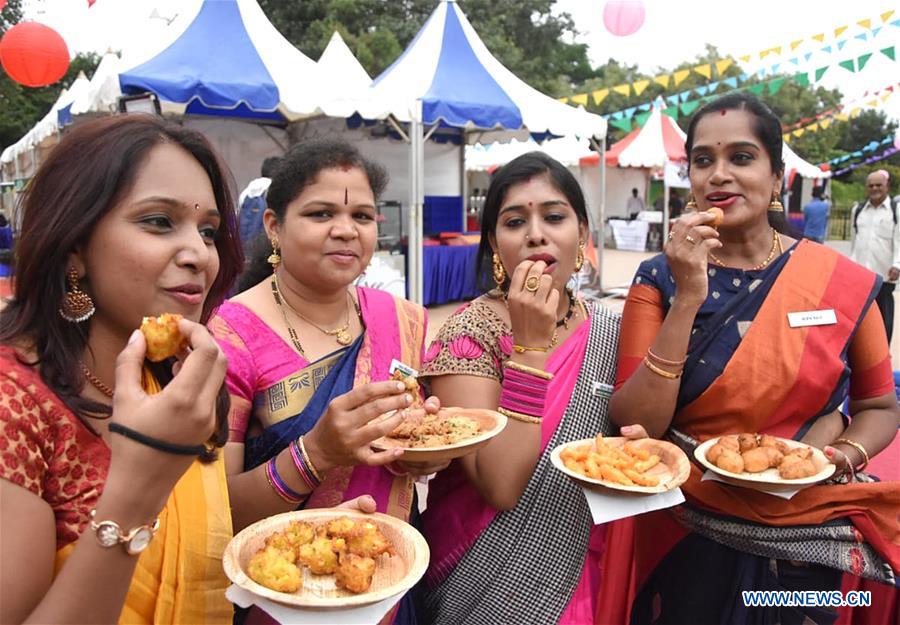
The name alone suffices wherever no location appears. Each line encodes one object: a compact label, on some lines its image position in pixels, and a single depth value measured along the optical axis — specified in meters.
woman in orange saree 2.01
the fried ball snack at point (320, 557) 1.50
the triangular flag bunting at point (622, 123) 18.96
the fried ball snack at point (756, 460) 1.86
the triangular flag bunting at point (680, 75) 13.68
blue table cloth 10.92
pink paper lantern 9.38
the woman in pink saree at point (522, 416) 2.00
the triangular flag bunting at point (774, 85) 12.53
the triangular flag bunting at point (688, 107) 17.47
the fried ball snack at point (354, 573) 1.43
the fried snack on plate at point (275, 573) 1.38
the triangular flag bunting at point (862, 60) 12.08
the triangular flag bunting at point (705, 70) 13.78
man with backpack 8.37
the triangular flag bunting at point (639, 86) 14.99
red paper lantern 8.07
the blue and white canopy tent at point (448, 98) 8.37
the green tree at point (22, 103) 25.62
